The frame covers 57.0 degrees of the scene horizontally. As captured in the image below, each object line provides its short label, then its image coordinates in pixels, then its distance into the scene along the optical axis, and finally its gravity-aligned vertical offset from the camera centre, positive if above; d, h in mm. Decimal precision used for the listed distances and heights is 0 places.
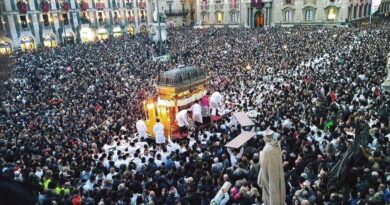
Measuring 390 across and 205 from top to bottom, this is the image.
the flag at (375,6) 70150 -1385
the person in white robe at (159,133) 14829 -4997
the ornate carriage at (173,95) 15766 -3856
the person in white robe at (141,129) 15344 -4961
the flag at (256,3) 56819 +139
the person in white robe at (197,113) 16234 -4697
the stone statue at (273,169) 6391 -2873
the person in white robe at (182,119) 15477 -4662
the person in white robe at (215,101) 17359 -4452
